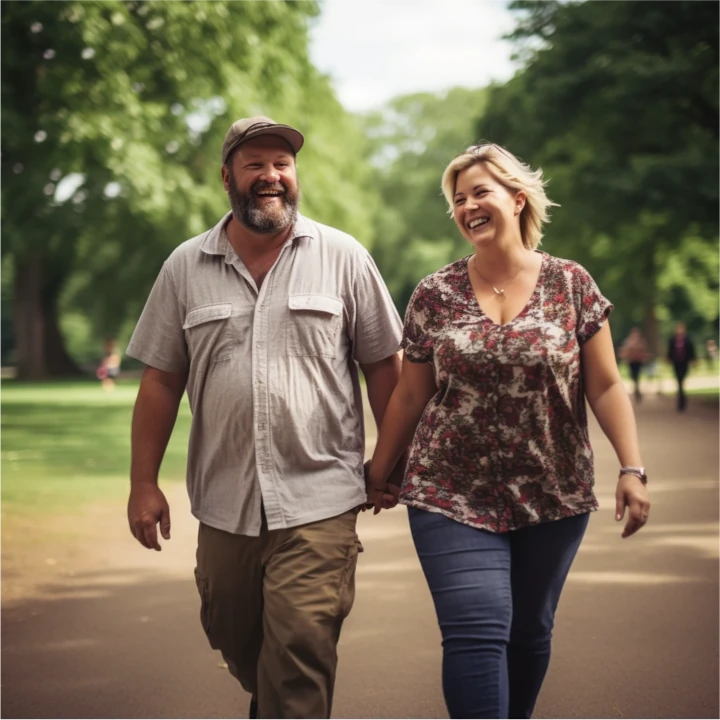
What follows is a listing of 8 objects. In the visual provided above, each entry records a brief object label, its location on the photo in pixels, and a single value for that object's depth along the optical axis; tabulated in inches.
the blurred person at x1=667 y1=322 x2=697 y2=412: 852.0
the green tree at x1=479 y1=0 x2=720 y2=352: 833.5
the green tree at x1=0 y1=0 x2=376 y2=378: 742.5
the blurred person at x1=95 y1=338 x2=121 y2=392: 1433.3
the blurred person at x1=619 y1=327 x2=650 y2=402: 993.5
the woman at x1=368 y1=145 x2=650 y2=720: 128.5
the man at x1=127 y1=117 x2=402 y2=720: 138.0
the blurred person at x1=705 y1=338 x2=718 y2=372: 1683.1
